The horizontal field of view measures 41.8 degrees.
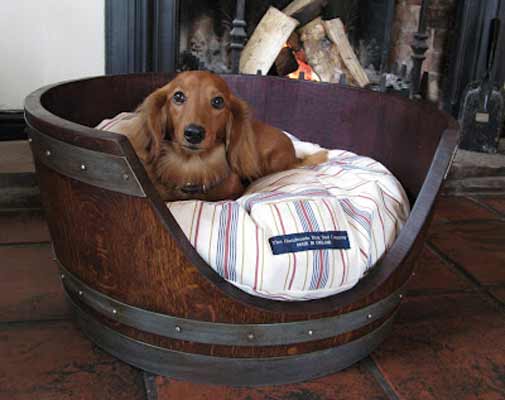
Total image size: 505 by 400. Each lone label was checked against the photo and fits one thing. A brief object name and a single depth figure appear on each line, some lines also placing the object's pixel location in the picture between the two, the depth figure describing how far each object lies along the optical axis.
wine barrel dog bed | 1.08
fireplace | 2.18
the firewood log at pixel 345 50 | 2.68
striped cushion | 1.14
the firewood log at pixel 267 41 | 2.56
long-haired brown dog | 1.46
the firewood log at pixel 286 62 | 2.69
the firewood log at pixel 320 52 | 2.69
